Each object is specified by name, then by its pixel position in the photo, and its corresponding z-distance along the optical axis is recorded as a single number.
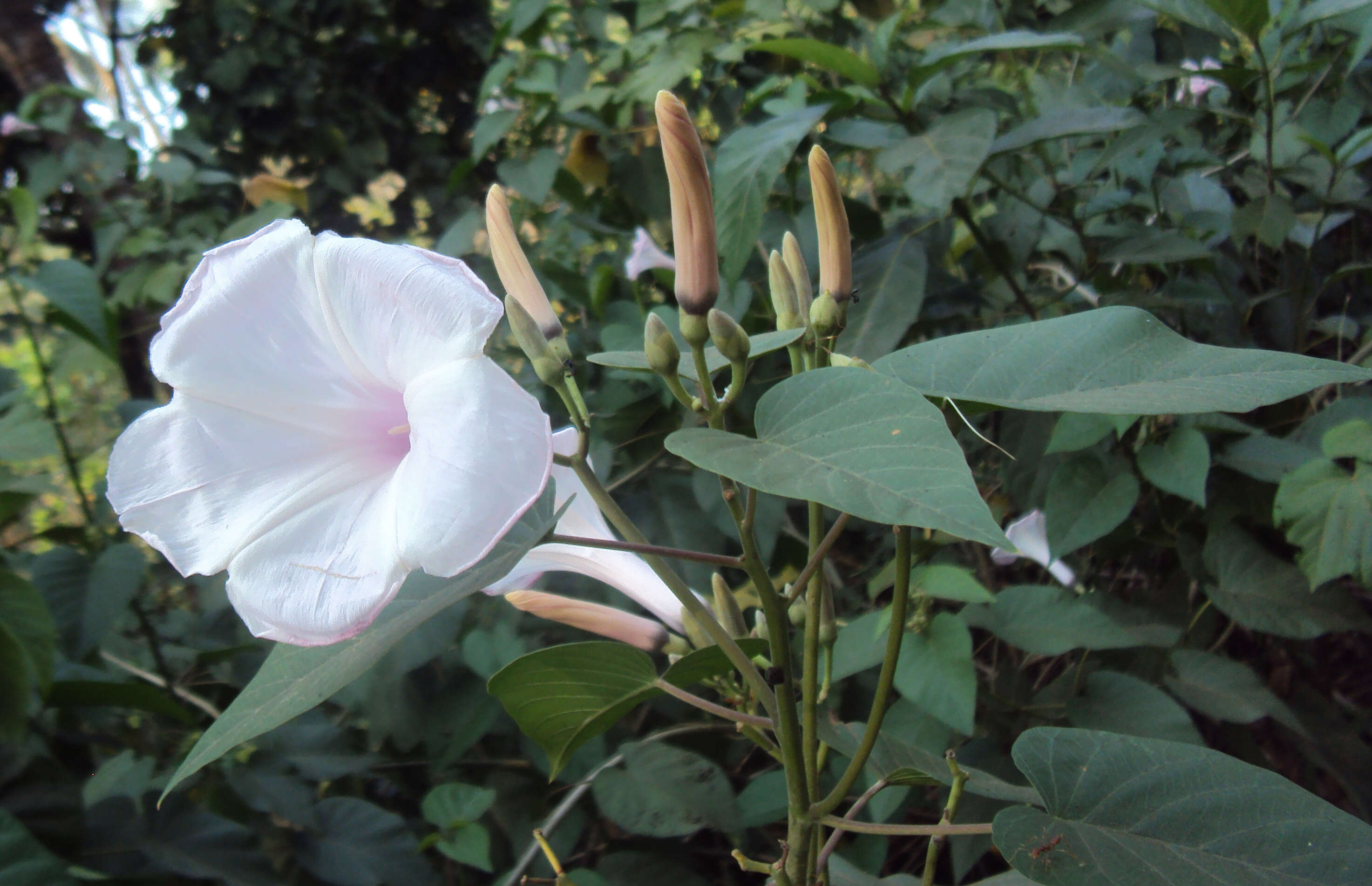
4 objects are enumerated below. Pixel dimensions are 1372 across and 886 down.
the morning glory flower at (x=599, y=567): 0.62
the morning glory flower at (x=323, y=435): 0.38
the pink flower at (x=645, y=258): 1.20
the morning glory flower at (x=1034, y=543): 1.09
